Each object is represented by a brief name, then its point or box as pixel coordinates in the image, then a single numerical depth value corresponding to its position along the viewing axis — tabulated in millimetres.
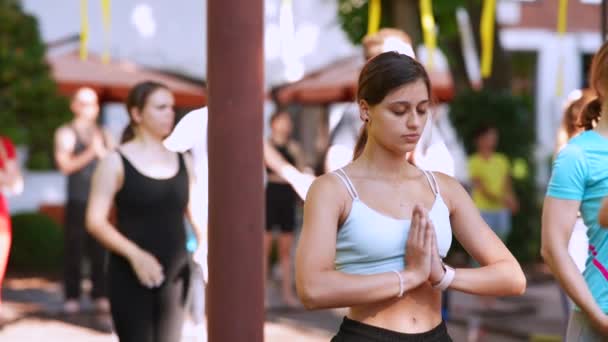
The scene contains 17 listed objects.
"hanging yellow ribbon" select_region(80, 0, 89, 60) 11551
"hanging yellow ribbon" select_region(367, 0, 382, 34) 12192
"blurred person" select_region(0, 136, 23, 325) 7707
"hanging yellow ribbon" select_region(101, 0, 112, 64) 10955
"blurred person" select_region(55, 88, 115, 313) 9969
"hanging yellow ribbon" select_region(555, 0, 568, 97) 10360
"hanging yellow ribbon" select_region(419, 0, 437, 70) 11073
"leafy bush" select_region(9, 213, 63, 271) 14086
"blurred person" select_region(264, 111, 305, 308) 11477
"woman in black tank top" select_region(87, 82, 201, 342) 5336
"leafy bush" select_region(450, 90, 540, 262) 13711
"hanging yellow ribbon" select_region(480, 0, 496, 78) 11867
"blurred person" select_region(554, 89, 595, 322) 5031
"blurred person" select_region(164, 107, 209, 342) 5570
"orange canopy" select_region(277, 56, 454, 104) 15061
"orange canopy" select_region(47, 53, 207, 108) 13672
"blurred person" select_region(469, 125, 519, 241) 10547
